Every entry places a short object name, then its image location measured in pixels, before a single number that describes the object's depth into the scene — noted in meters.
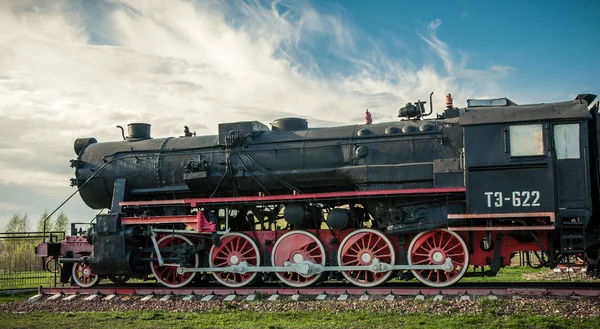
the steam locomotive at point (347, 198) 11.20
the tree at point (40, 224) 38.35
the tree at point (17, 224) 41.84
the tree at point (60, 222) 42.28
